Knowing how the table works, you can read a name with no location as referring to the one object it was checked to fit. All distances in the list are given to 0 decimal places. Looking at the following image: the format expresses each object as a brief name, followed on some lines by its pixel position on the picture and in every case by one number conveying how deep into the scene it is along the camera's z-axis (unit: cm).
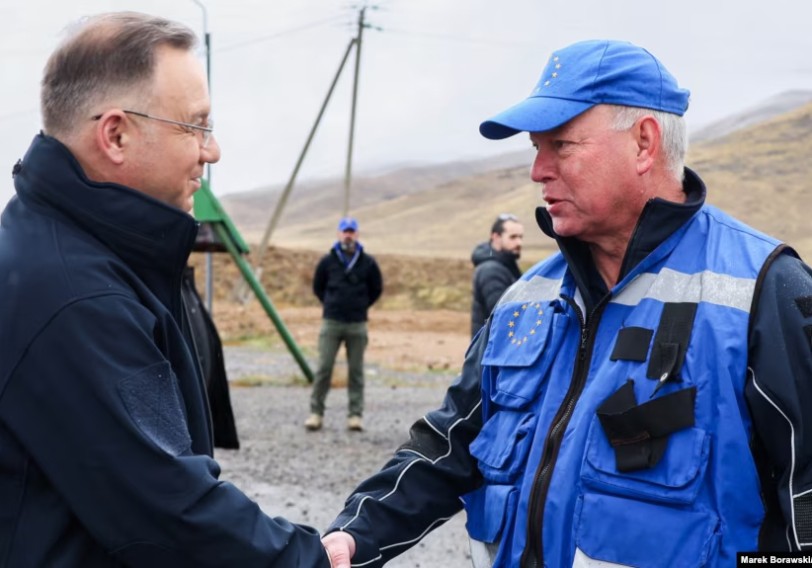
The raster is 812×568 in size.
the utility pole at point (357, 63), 2381
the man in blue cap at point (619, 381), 211
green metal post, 1407
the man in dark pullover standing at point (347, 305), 1090
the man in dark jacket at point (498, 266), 866
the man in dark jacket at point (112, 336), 179
